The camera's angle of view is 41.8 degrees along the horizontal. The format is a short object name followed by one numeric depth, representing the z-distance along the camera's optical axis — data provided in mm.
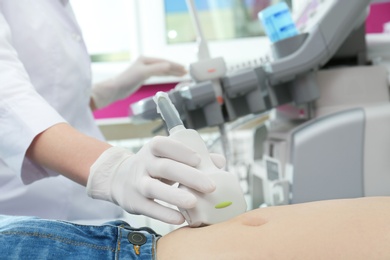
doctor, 843
